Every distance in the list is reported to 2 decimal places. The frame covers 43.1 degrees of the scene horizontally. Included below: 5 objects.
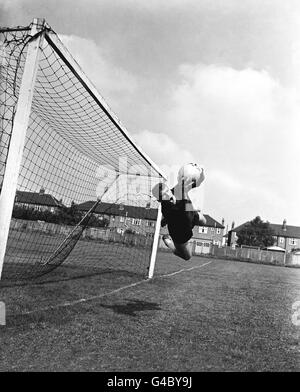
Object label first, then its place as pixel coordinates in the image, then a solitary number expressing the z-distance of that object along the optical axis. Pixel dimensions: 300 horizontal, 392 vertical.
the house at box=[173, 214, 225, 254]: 77.69
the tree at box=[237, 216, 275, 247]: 73.06
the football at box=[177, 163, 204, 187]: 5.60
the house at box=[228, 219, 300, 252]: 83.44
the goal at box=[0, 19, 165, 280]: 4.42
